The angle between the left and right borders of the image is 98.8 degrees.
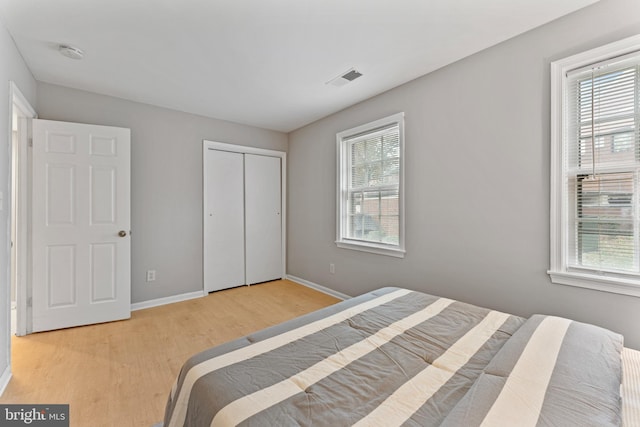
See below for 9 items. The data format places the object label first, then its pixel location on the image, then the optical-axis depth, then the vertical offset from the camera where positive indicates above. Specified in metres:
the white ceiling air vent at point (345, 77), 2.53 +1.29
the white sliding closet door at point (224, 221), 3.74 -0.12
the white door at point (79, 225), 2.56 -0.12
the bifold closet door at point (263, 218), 4.12 -0.09
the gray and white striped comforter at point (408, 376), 0.78 -0.58
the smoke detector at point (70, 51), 2.14 +1.28
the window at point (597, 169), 1.61 +0.27
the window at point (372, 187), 2.88 +0.30
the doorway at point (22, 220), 2.48 -0.07
